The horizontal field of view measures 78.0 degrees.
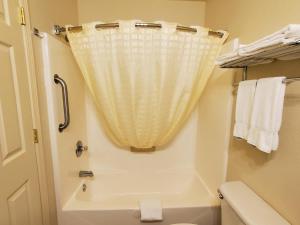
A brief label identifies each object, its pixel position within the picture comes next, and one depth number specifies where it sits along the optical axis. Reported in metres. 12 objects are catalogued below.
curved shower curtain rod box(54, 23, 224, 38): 1.38
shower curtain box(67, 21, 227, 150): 1.43
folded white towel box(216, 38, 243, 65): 1.00
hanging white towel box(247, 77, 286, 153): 0.83
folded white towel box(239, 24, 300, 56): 0.65
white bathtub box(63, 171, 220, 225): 1.40
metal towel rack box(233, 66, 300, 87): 0.81
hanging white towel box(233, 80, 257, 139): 1.02
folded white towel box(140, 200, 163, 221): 1.39
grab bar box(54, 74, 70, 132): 1.34
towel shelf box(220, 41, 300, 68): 0.74
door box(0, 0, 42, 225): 0.90
